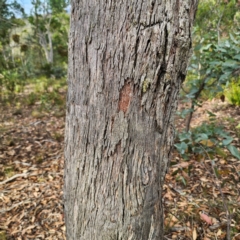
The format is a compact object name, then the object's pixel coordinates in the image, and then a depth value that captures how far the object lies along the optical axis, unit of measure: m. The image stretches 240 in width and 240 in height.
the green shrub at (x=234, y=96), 4.11
